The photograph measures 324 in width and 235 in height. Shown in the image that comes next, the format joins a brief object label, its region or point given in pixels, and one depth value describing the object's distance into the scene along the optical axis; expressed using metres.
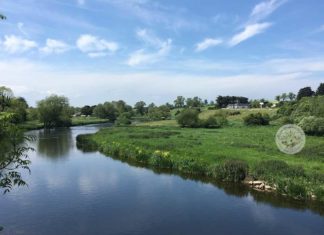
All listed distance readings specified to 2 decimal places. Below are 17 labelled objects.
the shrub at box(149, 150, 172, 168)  41.59
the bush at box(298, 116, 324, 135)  63.16
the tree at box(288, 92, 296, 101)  188.48
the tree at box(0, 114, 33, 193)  9.23
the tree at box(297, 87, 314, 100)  149.21
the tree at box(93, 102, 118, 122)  163.88
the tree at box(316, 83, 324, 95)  142.12
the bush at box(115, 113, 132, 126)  122.62
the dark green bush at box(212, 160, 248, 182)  33.62
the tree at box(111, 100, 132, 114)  180.38
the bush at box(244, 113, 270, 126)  95.94
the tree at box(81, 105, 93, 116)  186.88
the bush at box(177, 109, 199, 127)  98.31
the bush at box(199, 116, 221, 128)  97.76
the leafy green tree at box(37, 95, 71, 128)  112.56
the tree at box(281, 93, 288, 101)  191.79
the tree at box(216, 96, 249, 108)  181.05
